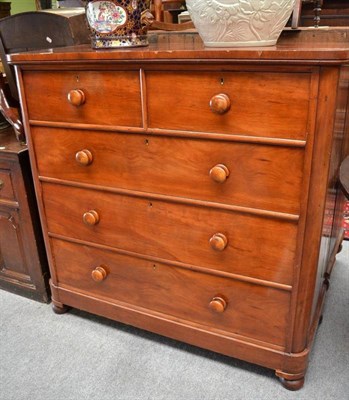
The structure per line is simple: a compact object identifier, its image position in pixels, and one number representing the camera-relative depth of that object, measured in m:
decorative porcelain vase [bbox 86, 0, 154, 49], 1.20
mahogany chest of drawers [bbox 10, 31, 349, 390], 1.00
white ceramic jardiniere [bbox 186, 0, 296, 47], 1.00
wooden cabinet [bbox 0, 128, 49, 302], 1.55
